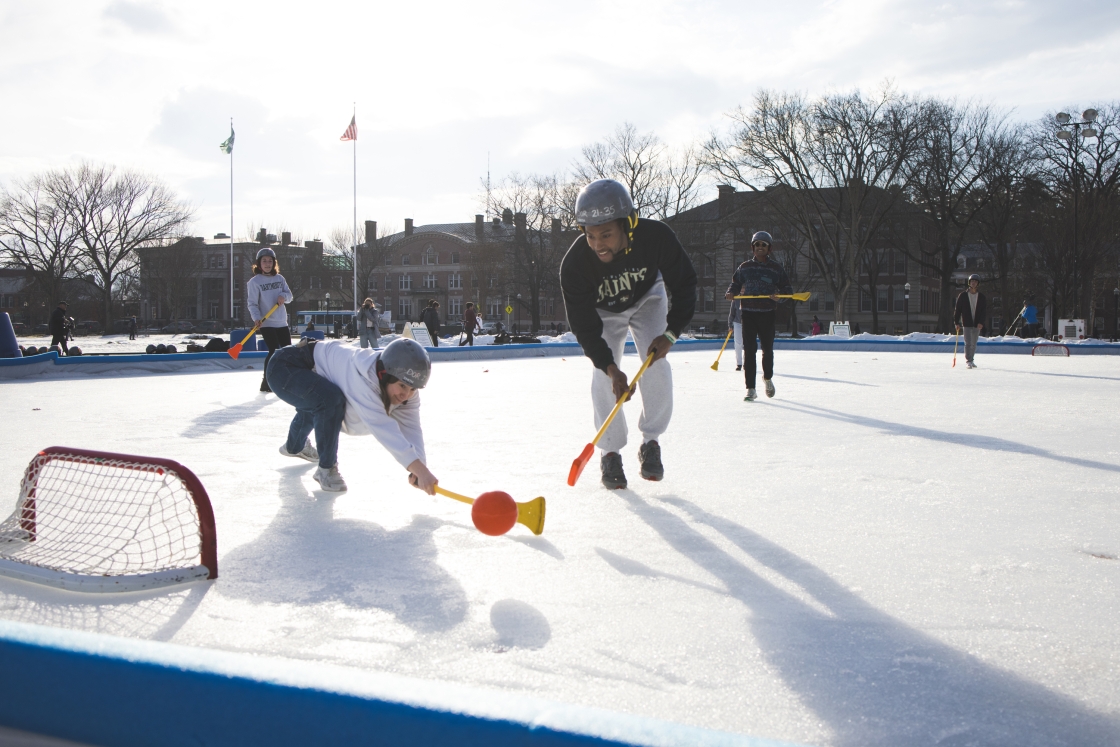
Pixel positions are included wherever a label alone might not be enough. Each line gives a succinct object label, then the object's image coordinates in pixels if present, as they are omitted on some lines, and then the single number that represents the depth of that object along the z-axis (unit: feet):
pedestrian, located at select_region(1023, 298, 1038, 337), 79.28
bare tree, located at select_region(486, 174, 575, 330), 157.38
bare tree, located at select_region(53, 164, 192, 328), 150.30
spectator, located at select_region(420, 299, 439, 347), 74.18
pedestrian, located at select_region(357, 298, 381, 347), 71.15
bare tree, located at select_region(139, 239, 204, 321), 191.11
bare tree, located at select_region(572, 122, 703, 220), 140.56
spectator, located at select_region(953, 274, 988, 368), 40.86
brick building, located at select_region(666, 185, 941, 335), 151.49
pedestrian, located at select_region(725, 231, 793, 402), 25.05
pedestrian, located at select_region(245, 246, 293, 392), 27.50
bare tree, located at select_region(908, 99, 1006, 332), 121.49
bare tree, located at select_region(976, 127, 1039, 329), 125.39
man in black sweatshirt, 12.07
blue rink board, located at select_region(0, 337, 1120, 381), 38.17
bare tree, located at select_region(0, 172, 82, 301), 142.72
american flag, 109.29
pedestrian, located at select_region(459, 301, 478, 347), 81.00
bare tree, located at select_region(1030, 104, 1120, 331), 119.03
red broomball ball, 8.80
